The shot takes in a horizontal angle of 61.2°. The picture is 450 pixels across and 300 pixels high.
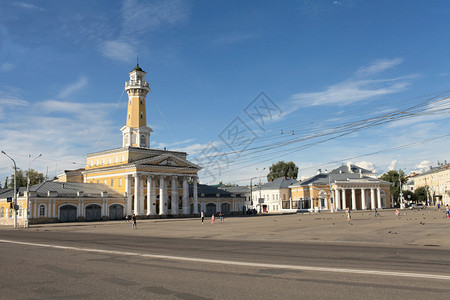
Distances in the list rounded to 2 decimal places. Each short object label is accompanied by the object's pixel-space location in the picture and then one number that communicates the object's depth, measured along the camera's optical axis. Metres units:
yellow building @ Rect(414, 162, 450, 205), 120.19
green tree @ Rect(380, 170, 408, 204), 126.75
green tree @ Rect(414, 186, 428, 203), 134.16
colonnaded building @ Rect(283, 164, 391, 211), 96.94
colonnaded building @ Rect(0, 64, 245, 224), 60.59
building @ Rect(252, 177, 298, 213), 104.69
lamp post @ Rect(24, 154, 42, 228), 49.16
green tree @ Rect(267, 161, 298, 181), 144.75
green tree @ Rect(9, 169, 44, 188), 104.31
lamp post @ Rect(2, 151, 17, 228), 48.86
